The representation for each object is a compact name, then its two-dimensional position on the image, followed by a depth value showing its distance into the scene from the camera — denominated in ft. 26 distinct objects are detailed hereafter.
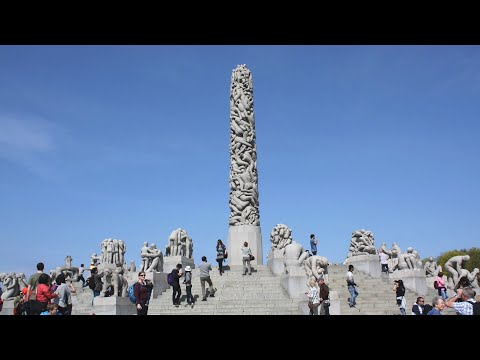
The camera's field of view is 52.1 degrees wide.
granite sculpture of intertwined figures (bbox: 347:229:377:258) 66.39
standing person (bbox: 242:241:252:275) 59.26
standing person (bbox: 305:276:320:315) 34.68
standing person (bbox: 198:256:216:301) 47.29
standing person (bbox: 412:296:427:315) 28.60
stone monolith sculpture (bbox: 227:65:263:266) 80.74
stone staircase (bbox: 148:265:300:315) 44.34
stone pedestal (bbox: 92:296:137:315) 40.64
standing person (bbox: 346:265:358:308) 44.95
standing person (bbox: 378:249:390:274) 65.41
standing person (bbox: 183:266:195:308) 45.83
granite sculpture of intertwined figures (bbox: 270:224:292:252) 71.36
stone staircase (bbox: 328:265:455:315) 45.47
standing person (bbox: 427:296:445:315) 24.95
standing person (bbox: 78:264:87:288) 72.02
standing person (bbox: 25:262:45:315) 27.27
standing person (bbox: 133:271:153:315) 33.86
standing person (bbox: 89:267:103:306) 48.26
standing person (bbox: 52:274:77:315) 28.66
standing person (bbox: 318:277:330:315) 34.22
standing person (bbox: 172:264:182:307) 45.11
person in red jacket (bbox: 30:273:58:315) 25.04
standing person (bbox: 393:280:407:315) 42.65
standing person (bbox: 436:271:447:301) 48.44
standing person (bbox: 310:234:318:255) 69.76
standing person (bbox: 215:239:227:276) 60.80
